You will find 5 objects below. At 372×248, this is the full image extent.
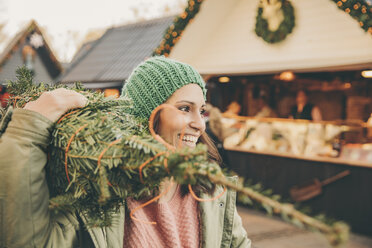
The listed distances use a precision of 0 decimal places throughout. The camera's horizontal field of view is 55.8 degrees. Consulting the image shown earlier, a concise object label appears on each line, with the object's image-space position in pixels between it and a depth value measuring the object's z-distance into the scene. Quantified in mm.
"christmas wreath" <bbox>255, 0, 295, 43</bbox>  6184
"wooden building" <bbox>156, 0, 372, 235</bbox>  5684
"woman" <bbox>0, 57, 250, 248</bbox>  1015
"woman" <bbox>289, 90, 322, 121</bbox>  8719
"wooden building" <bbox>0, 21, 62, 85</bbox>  16914
